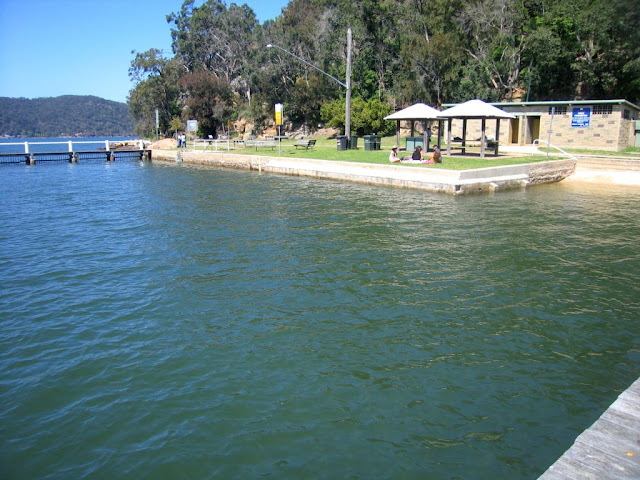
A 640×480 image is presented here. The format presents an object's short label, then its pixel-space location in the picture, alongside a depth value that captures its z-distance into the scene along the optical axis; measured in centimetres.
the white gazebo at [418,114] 2906
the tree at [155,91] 7338
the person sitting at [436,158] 2458
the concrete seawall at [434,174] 2183
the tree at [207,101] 6456
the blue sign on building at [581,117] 3203
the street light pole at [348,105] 3078
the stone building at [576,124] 3119
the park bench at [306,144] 3666
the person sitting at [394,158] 2597
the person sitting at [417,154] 2547
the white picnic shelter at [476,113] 2525
